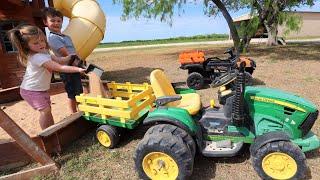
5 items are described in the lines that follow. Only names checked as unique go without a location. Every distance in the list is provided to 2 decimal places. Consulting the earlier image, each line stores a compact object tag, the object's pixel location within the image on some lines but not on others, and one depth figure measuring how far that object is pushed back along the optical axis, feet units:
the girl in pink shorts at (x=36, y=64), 7.71
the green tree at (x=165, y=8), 31.96
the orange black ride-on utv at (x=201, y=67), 15.28
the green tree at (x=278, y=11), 29.13
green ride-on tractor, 6.54
